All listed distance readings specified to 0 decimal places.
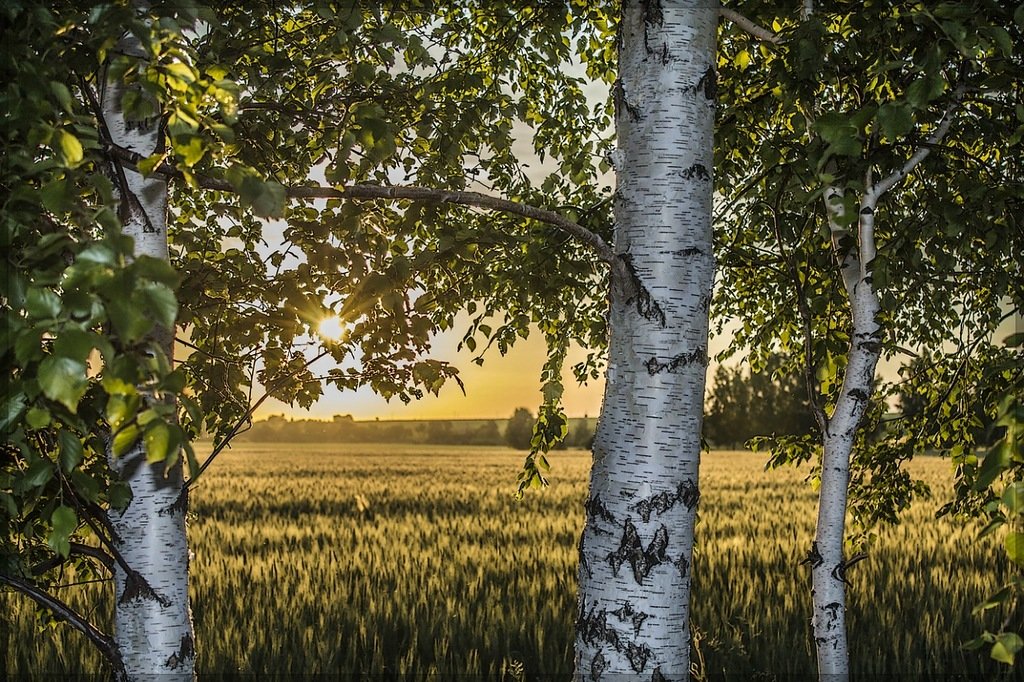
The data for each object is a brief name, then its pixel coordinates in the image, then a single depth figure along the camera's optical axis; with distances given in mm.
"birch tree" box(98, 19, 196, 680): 2777
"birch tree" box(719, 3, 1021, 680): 2916
